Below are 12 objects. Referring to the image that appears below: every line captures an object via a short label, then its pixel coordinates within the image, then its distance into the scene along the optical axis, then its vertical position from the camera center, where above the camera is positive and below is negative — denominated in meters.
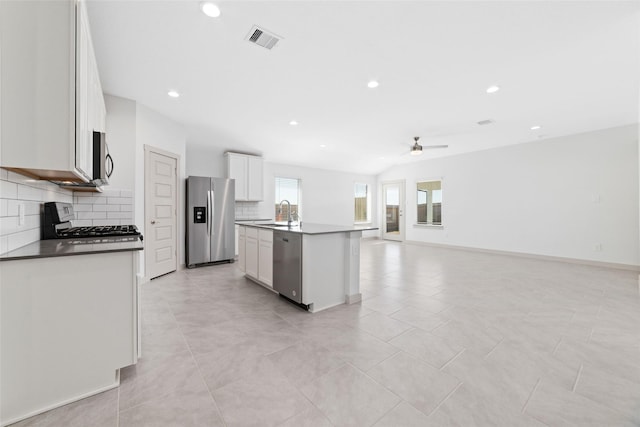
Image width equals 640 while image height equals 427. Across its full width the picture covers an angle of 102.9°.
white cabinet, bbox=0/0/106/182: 1.31 +0.69
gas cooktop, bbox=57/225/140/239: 2.10 -0.17
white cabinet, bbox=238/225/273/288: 3.40 -0.60
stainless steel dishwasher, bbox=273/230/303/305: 2.82 -0.61
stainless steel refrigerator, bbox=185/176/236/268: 4.73 -0.14
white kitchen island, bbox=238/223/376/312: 2.77 -0.60
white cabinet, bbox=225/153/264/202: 5.84 +0.90
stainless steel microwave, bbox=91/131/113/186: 1.99 +0.45
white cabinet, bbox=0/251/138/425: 1.33 -0.66
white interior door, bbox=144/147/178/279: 3.91 +0.01
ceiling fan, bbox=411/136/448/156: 5.48 +1.38
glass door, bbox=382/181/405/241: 8.70 +0.10
